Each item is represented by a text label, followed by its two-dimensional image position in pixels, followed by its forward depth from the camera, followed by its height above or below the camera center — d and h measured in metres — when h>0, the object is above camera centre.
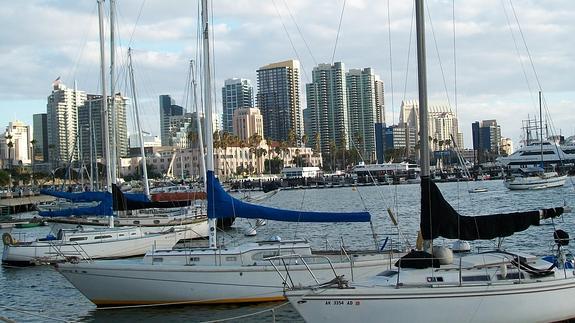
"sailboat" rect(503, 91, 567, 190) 108.12 -3.40
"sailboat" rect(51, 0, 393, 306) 23.08 -3.08
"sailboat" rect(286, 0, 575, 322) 15.97 -2.73
